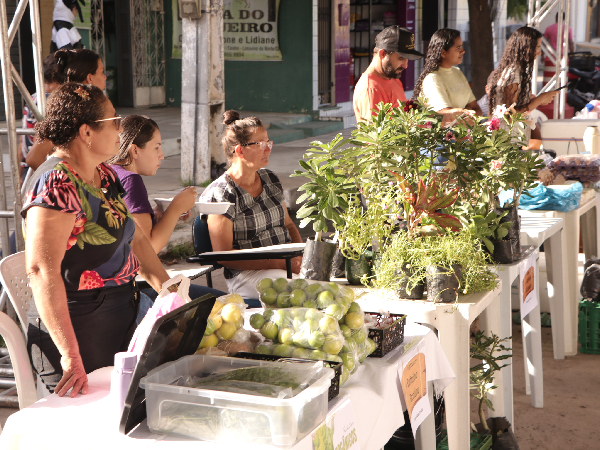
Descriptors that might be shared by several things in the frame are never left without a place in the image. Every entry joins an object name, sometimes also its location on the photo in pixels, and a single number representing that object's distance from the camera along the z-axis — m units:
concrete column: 7.26
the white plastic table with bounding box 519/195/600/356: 4.06
